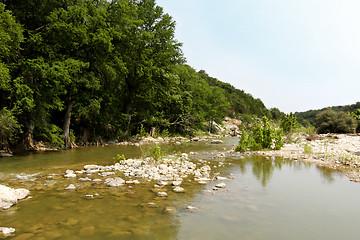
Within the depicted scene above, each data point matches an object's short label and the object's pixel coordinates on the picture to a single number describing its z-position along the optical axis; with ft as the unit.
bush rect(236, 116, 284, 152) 53.67
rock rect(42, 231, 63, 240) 12.74
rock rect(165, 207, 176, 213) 16.93
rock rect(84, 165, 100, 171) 30.26
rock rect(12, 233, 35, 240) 12.50
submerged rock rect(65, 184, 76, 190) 21.74
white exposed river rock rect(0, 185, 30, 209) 16.82
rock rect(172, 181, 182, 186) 23.79
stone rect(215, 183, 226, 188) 23.47
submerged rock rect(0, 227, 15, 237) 12.79
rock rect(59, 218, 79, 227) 14.44
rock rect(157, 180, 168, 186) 23.86
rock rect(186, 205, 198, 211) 17.41
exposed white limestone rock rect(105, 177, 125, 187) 23.12
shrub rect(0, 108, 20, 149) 36.45
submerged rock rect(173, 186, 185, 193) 21.77
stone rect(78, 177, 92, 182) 24.79
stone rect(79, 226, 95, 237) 13.21
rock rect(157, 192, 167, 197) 20.38
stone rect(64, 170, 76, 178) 26.42
